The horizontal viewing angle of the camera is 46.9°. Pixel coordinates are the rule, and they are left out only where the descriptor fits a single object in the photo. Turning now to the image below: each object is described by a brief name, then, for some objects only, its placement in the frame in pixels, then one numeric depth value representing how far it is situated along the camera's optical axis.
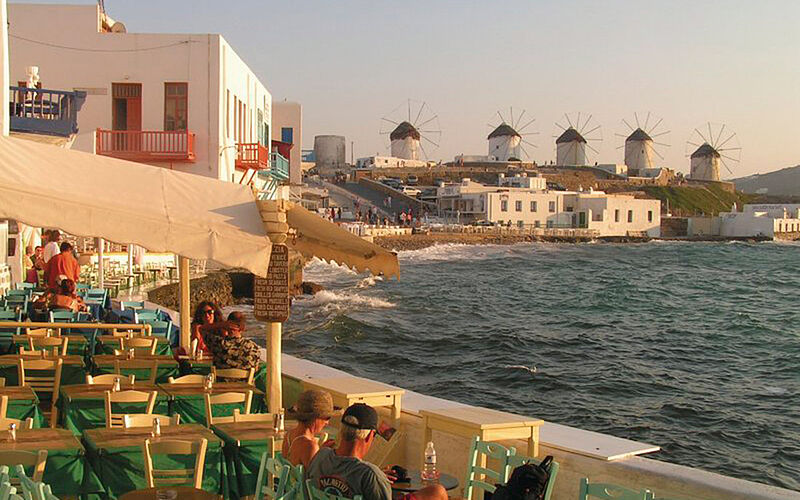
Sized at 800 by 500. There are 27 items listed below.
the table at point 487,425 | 6.16
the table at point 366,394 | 7.17
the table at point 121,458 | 5.60
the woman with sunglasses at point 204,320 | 9.93
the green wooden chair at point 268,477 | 4.79
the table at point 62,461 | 5.45
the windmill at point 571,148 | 177.75
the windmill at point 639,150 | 178.50
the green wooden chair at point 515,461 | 5.34
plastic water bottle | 5.11
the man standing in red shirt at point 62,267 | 14.23
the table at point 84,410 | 6.86
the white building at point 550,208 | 103.12
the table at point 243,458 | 6.05
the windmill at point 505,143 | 171.62
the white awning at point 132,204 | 6.07
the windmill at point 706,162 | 177.75
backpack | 4.41
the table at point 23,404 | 6.66
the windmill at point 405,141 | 173.12
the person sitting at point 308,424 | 5.25
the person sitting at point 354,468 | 4.53
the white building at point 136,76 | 30.67
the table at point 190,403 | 7.21
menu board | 7.43
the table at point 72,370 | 8.64
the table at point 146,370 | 8.67
